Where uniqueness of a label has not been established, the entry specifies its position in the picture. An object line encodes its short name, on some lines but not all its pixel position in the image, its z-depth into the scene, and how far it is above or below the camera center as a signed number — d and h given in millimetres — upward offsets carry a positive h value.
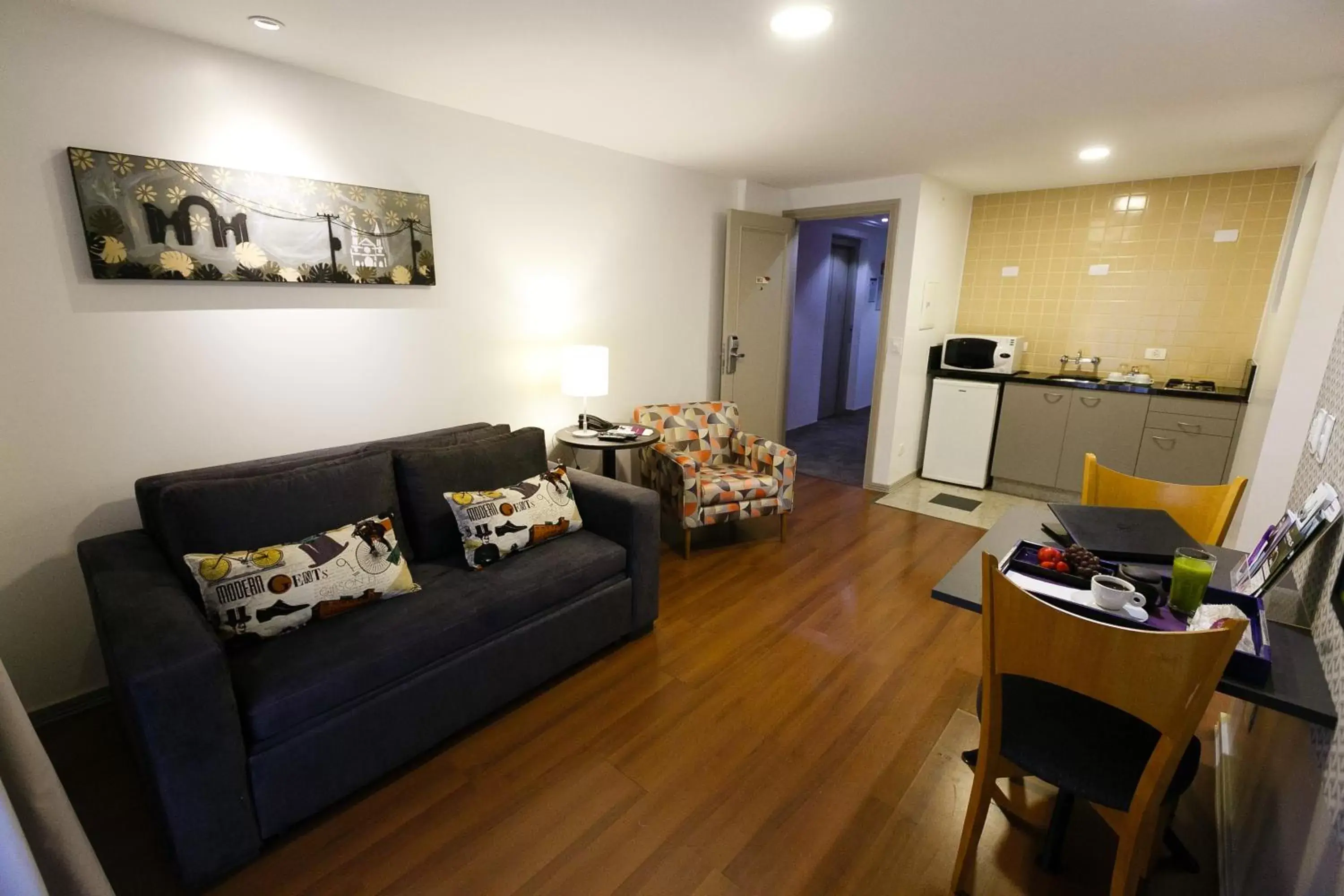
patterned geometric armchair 3350 -963
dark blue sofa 1412 -1047
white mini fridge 4547 -904
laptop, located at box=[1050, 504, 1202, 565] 1532 -587
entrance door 4348 -88
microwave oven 4430 -291
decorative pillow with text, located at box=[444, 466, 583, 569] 2248 -829
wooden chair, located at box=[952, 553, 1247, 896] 1104 -871
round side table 3105 -722
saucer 1257 -622
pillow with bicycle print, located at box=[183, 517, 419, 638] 1716 -854
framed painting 1946 +275
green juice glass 1276 -560
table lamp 3160 -339
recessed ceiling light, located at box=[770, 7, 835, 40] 1793 +889
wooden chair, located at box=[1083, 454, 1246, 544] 1906 -617
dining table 1073 -668
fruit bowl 1395 -610
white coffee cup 1270 -590
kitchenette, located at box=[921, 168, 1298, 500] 3826 -116
